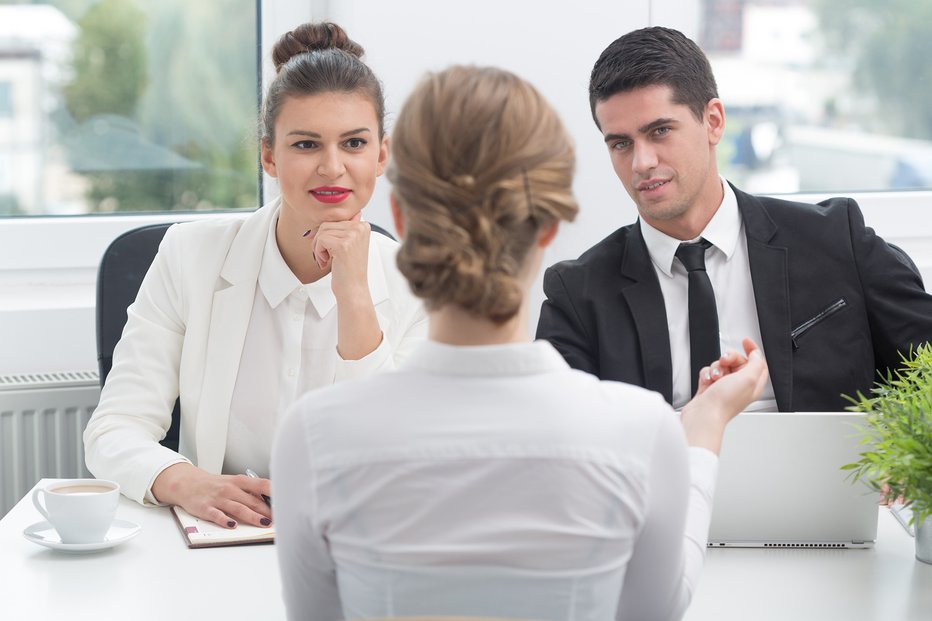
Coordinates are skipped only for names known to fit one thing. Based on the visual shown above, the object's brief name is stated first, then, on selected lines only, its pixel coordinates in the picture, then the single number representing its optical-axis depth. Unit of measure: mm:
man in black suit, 3467
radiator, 3972
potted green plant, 2874
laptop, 3010
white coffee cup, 3026
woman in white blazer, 3396
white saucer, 3026
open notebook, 3067
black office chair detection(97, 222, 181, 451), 3608
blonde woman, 2638
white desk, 2899
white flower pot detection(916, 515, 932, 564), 3009
